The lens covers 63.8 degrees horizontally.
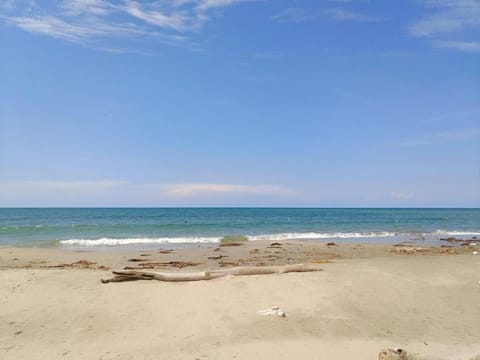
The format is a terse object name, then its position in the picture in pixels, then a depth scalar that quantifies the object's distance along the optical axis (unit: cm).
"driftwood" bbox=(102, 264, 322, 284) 825
